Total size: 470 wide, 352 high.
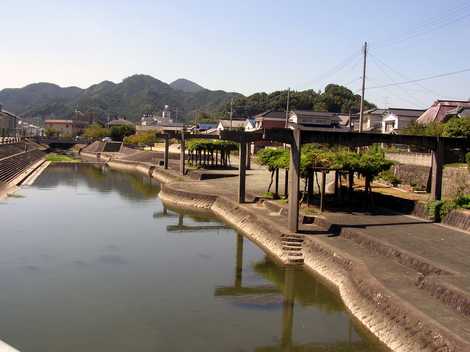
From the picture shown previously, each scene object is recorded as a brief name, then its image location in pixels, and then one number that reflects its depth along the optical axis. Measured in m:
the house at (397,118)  56.34
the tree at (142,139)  85.62
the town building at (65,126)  138.49
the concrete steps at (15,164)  42.66
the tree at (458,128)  30.45
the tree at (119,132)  101.38
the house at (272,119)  68.62
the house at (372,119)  71.36
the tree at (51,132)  121.19
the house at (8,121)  98.46
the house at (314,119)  65.50
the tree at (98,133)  104.87
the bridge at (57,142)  94.41
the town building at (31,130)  143.62
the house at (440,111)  44.59
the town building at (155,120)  145.80
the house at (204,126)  97.81
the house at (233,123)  88.65
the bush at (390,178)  29.64
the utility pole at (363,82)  31.72
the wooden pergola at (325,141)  18.28
